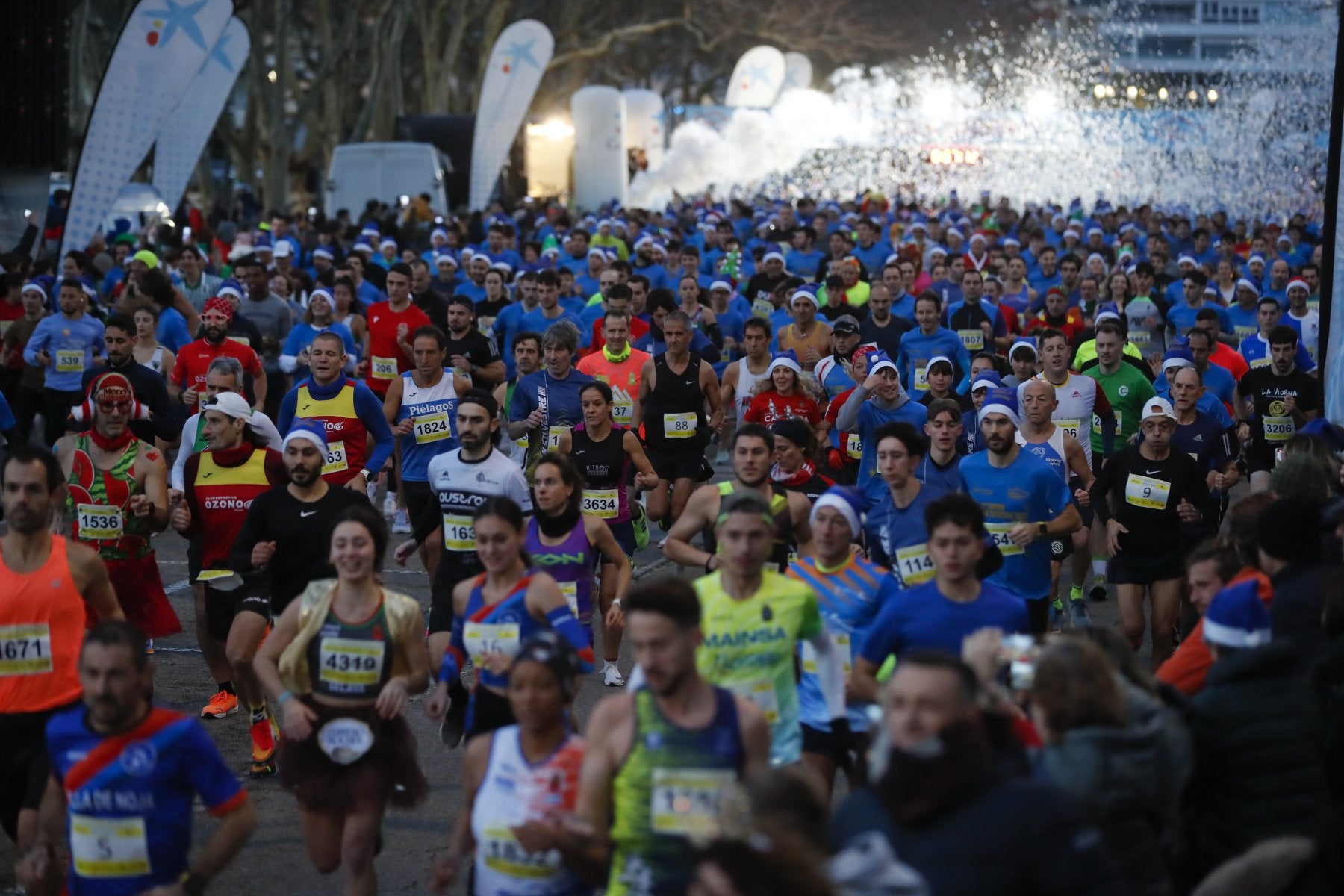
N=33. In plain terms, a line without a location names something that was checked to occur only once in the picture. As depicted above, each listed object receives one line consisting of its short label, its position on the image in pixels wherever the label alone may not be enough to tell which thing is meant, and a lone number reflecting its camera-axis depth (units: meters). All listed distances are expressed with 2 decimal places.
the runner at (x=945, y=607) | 11.60
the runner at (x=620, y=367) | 23.72
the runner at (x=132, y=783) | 9.74
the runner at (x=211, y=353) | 23.72
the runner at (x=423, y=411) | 21.91
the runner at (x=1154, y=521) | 18.50
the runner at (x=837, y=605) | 12.67
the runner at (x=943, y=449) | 17.48
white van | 65.00
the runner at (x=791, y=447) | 17.28
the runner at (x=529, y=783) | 9.37
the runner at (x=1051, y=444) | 19.87
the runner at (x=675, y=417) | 22.78
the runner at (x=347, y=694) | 11.98
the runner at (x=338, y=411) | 19.92
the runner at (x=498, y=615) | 12.23
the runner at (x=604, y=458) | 19.62
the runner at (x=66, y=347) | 27.70
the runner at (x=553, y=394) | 21.67
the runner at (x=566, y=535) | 14.99
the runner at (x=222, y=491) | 16.36
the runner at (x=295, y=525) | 14.93
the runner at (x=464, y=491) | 16.16
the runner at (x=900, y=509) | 14.53
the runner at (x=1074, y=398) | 22.66
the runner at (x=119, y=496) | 16.52
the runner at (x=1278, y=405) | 23.64
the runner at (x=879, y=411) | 19.98
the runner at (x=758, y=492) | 15.22
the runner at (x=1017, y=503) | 16.59
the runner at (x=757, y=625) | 11.16
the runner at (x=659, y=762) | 9.01
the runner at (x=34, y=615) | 11.75
